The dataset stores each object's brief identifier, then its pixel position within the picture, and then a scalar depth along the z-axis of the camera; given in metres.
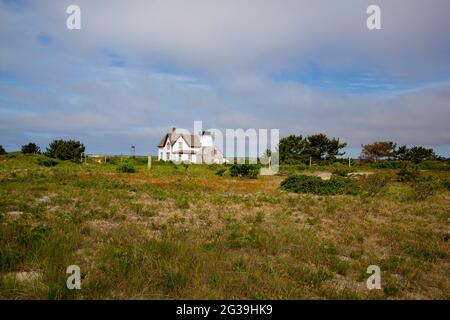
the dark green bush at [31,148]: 55.87
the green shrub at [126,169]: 31.03
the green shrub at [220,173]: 32.91
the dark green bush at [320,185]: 19.48
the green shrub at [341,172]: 25.63
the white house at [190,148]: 63.31
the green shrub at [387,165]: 44.56
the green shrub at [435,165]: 45.08
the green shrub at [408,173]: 26.61
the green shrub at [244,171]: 30.83
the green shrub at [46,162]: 37.50
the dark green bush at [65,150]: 50.72
